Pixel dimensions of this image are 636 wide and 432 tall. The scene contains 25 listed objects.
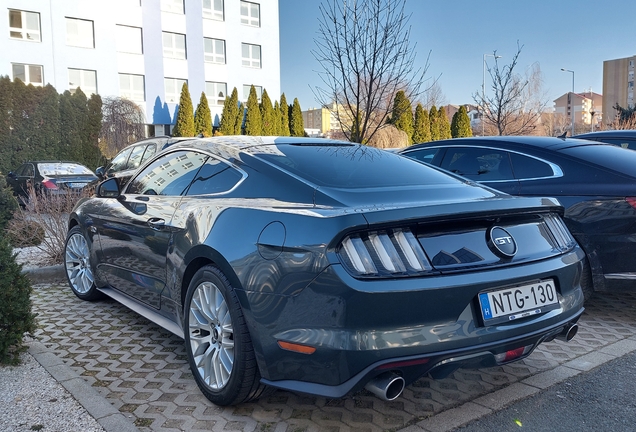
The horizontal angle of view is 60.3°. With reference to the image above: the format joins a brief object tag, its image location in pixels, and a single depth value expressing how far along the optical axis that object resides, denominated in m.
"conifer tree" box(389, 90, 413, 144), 33.12
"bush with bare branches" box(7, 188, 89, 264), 6.93
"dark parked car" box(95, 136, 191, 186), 11.30
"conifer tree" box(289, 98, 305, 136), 39.16
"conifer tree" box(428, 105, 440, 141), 36.84
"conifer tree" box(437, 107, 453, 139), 37.38
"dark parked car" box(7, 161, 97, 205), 13.75
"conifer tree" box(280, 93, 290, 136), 38.69
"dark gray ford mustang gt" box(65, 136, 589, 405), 2.42
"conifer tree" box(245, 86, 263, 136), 35.81
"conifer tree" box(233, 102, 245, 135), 35.69
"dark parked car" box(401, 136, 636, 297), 4.37
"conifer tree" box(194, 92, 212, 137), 34.53
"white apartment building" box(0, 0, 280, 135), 30.27
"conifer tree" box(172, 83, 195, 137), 33.81
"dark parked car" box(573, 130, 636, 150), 7.80
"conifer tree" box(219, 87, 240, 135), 34.97
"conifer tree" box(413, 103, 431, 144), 35.62
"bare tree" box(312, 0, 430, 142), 7.92
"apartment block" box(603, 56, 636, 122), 109.19
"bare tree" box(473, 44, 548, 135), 16.85
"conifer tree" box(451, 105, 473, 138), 35.44
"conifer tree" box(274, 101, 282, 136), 37.46
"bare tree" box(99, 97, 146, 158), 28.11
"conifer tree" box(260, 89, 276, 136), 36.84
